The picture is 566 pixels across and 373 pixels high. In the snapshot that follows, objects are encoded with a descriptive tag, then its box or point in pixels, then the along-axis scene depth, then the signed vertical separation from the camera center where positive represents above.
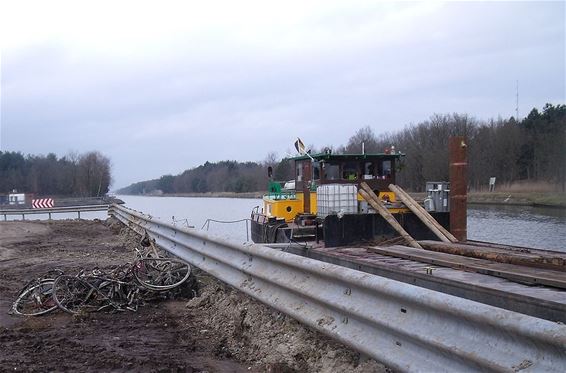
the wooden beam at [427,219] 9.83 -0.62
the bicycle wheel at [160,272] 6.65 -1.00
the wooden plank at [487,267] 5.17 -0.90
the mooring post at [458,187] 10.12 -0.07
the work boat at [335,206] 10.02 -0.46
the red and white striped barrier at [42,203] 36.62 -0.74
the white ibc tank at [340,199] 11.34 -0.26
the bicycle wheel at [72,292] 6.12 -1.10
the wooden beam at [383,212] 9.22 -0.48
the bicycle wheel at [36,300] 6.06 -1.20
